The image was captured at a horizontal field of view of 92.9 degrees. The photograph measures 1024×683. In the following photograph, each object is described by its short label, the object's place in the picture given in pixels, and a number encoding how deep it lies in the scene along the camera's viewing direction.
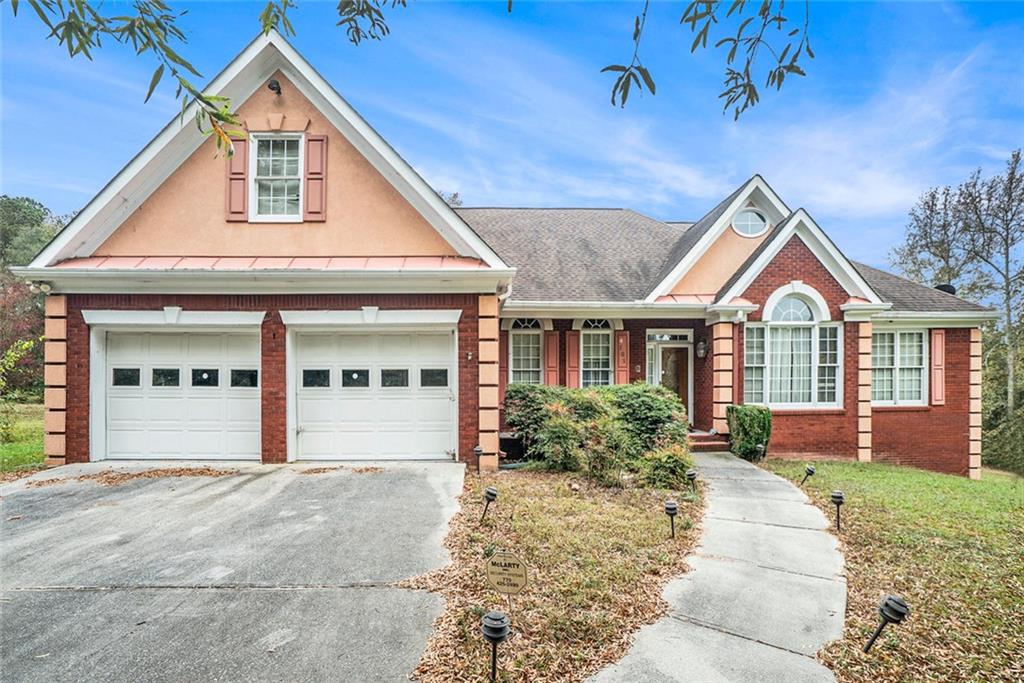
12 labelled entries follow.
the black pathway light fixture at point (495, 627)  2.90
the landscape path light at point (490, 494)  5.63
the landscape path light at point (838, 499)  6.07
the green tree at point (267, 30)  2.41
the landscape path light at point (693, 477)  7.88
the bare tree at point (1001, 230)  22.48
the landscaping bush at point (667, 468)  7.85
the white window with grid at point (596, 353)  12.48
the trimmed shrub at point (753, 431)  10.46
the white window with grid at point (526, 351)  12.45
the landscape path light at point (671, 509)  5.52
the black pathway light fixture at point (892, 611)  3.38
